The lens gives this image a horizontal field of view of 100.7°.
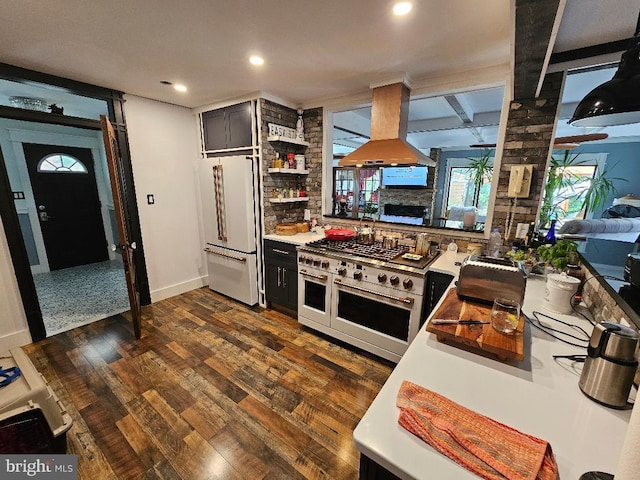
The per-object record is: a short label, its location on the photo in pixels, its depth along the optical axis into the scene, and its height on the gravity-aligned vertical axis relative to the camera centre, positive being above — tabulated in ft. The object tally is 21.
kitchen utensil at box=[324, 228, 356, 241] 9.31 -1.73
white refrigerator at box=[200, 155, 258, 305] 9.93 -1.57
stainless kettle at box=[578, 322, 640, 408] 2.52 -1.71
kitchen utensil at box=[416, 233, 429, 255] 7.96 -1.76
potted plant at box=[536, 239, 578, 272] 5.63 -1.45
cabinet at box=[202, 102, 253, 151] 10.03 +2.20
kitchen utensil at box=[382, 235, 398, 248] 8.82 -1.89
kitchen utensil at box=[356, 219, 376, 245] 9.48 -1.85
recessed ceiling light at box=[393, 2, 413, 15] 4.73 +3.15
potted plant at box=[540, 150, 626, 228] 15.83 -0.24
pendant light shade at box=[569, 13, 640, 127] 3.85 +1.39
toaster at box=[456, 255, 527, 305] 4.26 -1.55
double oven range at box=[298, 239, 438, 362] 6.96 -3.09
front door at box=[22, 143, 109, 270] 13.50 -1.15
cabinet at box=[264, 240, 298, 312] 9.63 -3.35
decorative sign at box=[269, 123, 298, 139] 10.03 +2.01
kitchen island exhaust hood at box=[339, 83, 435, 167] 7.84 +1.57
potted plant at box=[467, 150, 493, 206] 12.55 +0.74
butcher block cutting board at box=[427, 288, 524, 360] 3.27 -1.95
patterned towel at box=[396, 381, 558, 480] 1.99 -2.09
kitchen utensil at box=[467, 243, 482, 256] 7.71 -1.76
